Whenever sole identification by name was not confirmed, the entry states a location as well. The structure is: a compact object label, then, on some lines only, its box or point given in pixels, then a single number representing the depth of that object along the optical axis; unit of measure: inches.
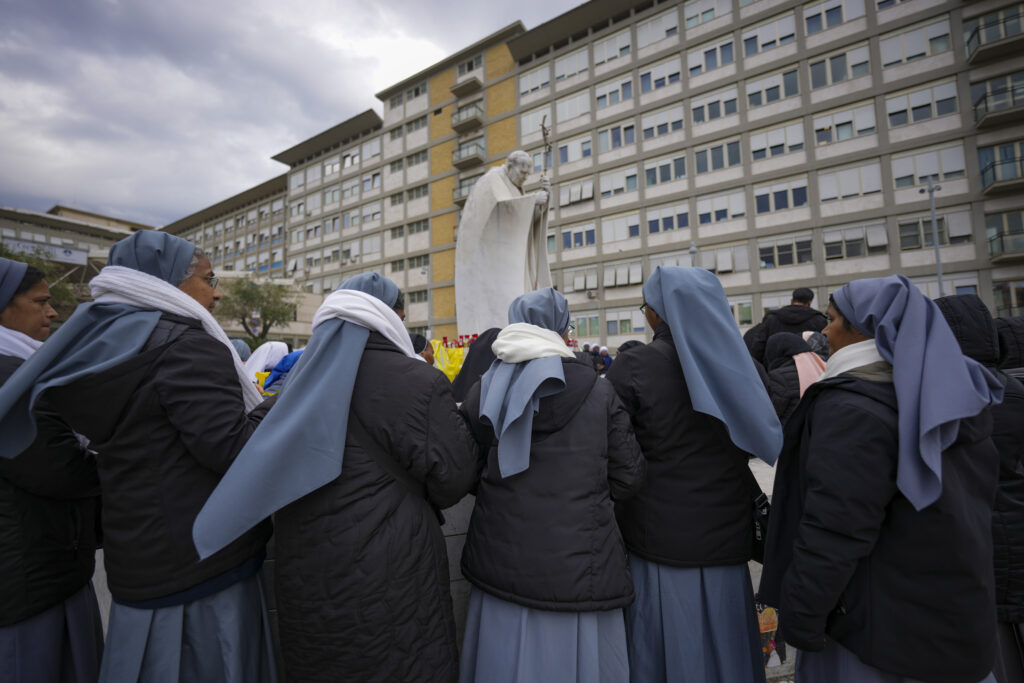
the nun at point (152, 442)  61.2
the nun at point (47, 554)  68.1
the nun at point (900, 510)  56.2
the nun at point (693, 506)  79.0
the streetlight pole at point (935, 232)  754.8
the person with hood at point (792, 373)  127.7
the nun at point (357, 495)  62.1
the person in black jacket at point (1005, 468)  70.7
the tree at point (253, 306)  1198.9
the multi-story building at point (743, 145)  812.0
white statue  212.5
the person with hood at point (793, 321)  195.5
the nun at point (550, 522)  70.3
